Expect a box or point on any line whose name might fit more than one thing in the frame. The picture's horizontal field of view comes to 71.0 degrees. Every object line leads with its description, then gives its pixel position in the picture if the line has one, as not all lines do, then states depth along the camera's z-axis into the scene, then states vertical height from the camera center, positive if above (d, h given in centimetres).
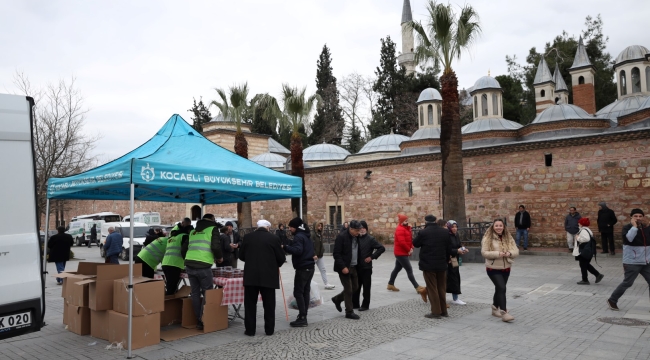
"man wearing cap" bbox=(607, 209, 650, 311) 755 -98
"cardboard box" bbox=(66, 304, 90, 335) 697 -173
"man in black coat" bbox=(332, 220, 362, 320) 779 -108
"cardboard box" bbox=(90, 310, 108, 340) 665 -173
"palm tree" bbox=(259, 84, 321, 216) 2097 +414
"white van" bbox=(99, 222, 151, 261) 2042 -146
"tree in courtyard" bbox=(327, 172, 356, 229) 2602 +89
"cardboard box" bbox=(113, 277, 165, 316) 618 -125
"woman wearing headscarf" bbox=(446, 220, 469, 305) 852 -141
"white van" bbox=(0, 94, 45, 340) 459 -23
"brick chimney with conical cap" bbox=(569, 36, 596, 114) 3641 +889
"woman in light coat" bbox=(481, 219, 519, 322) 729 -96
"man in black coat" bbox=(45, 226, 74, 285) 1268 -112
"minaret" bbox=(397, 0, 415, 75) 6007 +1932
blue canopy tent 646 +48
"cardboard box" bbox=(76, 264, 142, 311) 660 -116
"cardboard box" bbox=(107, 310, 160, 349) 611 -168
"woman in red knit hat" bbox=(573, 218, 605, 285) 991 -132
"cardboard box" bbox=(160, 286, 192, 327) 734 -169
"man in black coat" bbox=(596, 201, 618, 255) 1530 -114
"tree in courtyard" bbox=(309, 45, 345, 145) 5159 +912
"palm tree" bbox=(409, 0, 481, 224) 1625 +371
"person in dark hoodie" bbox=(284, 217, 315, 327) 726 -98
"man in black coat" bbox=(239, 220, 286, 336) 666 -104
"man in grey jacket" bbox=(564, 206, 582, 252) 1522 -100
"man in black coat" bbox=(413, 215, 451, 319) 756 -106
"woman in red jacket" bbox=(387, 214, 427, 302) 972 -101
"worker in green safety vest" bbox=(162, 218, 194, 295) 762 -89
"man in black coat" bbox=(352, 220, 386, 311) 808 -106
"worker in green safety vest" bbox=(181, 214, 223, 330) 689 -81
